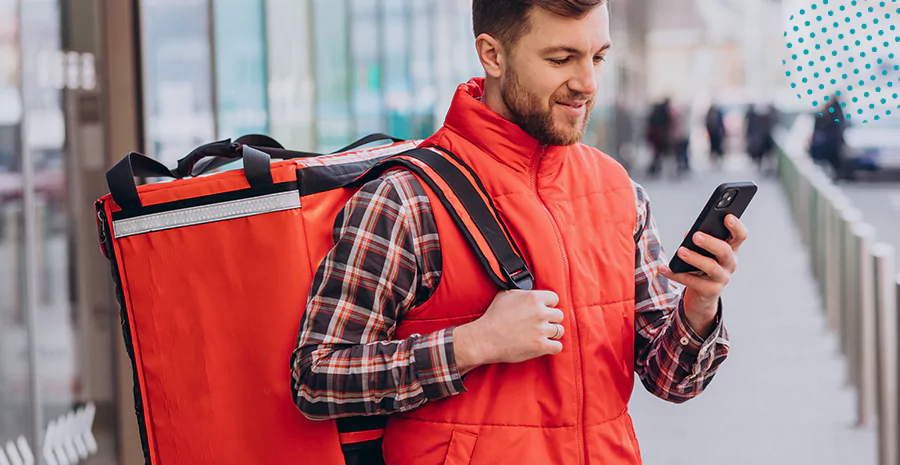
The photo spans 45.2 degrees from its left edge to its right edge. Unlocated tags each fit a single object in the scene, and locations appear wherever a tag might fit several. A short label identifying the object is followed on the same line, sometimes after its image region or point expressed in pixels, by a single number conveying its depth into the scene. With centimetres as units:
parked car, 2207
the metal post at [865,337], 575
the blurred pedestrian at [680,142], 2734
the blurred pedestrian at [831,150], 2110
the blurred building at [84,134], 400
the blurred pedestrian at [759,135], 2653
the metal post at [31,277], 401
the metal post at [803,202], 1288
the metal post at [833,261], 815
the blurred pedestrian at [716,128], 2917
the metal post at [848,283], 665
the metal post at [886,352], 476
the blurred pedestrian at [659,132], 2755
